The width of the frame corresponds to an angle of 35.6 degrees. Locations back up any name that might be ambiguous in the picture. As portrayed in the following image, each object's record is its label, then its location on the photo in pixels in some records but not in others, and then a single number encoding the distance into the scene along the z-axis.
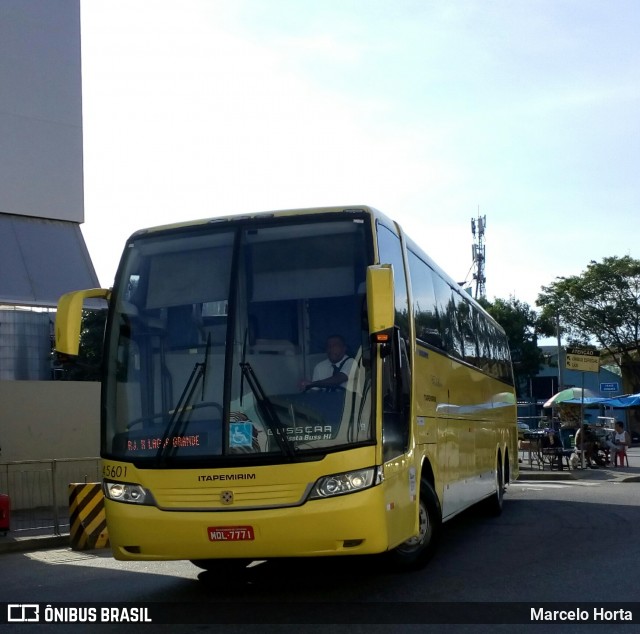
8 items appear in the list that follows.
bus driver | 8.08
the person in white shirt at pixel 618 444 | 30.52
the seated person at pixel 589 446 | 29.78
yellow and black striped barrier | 14.00
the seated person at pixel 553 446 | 28.78
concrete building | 20.14
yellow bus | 7.86
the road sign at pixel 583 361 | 26.83
